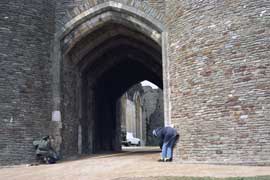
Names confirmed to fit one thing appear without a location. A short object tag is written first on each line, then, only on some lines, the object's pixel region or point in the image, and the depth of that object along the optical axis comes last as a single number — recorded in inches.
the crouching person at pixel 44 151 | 402.3
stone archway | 443.2
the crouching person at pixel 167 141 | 370.9
